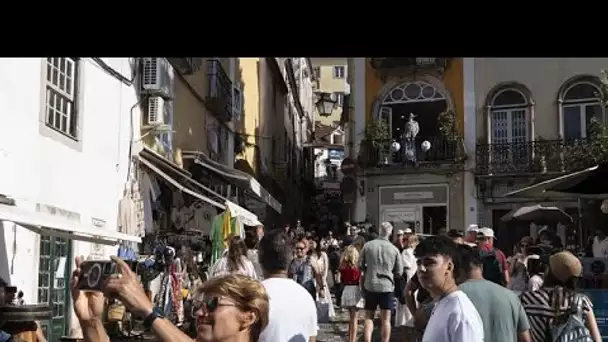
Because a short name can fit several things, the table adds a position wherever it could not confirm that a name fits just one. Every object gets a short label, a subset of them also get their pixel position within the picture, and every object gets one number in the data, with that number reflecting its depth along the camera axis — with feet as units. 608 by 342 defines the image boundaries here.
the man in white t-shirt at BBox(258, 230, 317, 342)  16.16
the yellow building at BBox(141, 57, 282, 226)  53.57
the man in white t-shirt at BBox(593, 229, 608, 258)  47.20
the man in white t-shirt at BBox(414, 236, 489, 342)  14.62
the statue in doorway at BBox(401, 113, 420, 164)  85.97
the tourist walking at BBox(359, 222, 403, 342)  36.60
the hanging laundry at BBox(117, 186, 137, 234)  47.47
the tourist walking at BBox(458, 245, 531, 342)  18.44
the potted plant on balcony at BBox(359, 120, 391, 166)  87.25
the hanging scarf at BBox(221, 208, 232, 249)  47.75
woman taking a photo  10.16
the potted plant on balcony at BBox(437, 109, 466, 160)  84.99
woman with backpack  20.22
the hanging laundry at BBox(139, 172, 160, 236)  50.06
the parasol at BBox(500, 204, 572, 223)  63.16
